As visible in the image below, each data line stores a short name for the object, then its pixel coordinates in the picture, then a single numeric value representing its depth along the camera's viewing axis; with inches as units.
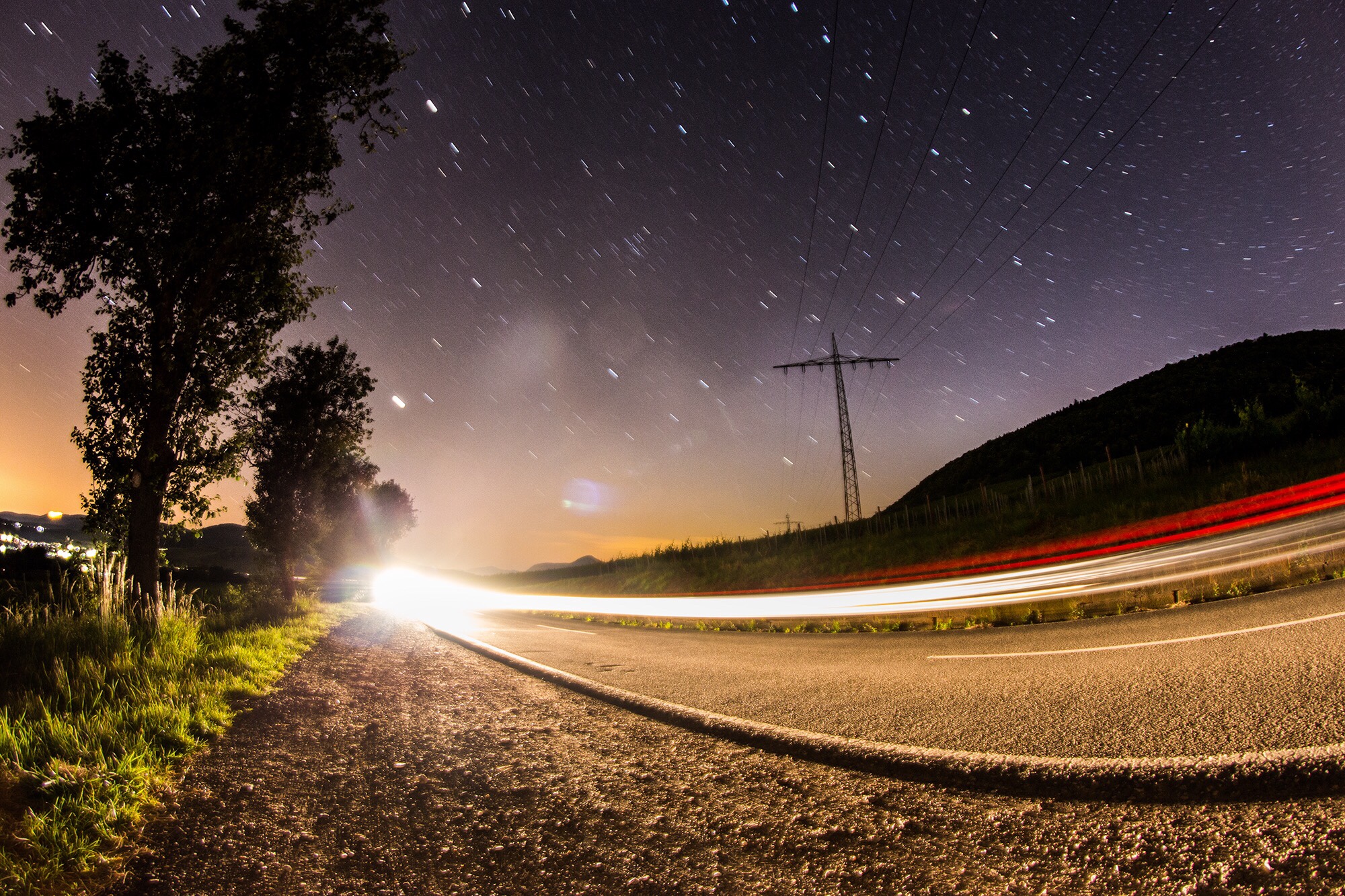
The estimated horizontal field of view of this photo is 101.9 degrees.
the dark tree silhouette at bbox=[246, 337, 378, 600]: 976.9
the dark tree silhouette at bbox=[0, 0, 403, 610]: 407.5
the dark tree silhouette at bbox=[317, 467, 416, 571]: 1434.5
